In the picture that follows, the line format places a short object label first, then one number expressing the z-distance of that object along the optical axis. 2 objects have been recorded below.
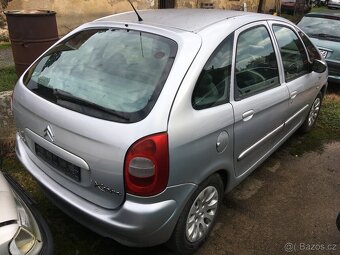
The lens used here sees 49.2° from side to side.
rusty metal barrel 4.44
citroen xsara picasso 2.12
